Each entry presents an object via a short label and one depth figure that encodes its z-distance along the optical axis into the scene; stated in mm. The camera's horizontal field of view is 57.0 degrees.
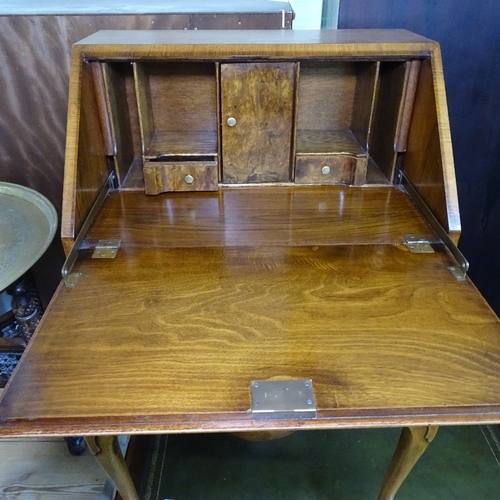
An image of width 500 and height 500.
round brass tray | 1090
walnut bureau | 637
